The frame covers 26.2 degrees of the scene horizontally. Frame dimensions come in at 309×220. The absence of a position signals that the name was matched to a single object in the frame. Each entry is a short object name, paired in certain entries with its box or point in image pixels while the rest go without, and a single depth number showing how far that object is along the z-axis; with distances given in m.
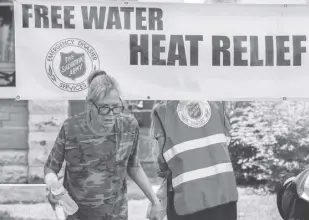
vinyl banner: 4.50
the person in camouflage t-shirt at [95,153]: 4.16
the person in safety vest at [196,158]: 4.54
